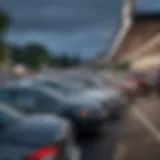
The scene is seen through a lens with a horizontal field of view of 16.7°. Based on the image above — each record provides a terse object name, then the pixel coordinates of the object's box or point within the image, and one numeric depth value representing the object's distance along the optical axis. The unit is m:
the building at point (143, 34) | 10.54
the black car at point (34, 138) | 5.02
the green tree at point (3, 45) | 43.47
